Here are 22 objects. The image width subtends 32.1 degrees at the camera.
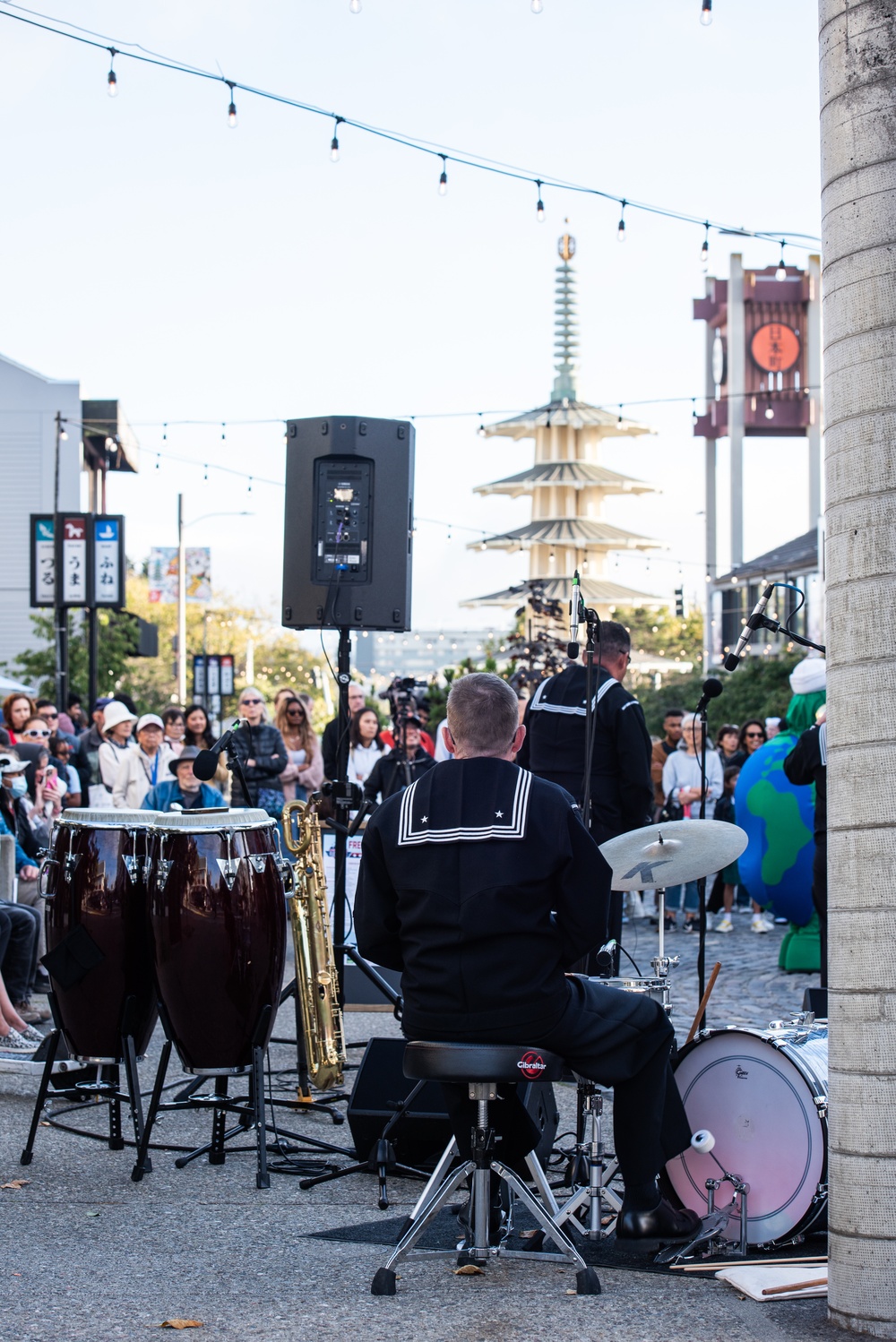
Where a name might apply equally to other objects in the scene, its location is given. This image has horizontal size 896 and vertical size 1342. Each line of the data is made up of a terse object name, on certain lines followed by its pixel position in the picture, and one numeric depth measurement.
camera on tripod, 11.48
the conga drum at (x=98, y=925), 6.16
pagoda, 57.62
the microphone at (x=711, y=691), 6.34
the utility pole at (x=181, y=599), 43.31
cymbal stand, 4.93
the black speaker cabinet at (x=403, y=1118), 5.91
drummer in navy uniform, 4.50
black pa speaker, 8.13
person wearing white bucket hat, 12.59
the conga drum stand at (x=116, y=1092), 6.04
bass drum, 4.79
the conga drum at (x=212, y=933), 5.89
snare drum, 4.99
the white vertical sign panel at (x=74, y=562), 26.41
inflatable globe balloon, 10.74
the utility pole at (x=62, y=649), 25.72
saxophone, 7.16
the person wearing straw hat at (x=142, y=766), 12.38
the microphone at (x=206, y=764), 5.90
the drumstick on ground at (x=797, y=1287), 4.38
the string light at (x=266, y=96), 10.30
